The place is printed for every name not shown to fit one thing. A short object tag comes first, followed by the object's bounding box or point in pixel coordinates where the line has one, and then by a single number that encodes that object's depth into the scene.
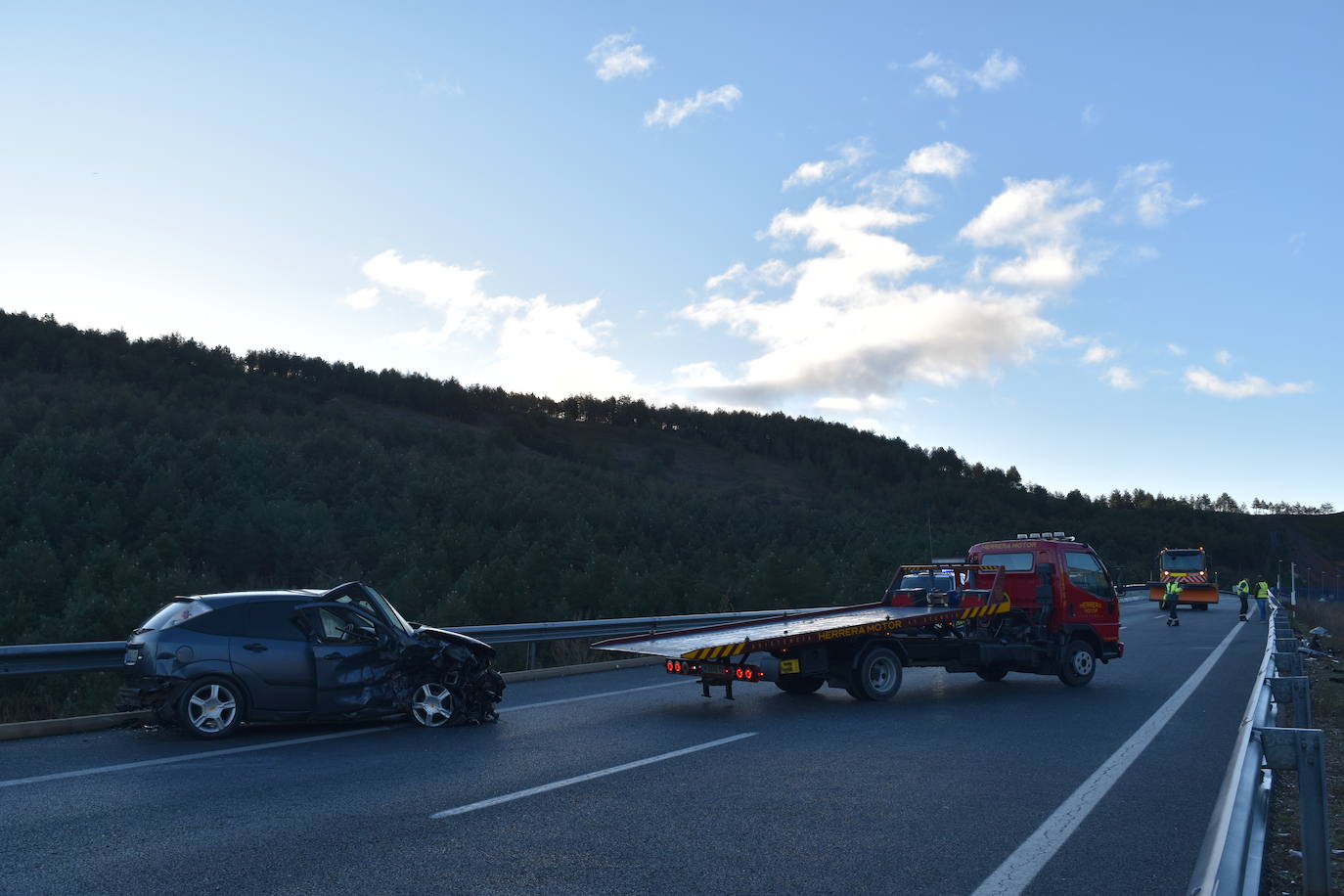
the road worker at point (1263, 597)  33.25
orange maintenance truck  45.34
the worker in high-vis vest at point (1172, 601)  30.62
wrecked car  9.37
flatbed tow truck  12.08
